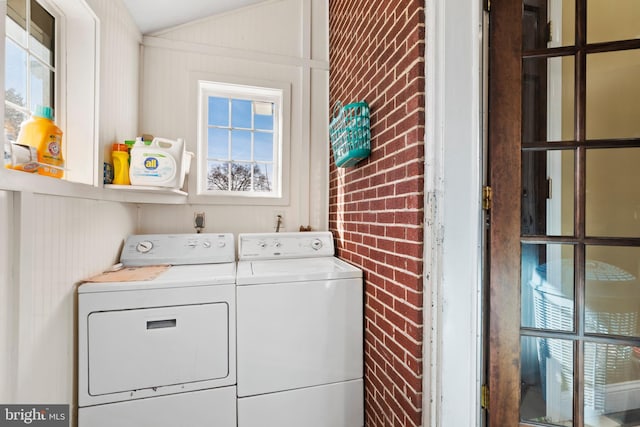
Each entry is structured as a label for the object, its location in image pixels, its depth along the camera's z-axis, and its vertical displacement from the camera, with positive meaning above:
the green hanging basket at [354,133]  1.54 +0.47
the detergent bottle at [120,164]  1.55 +0.28
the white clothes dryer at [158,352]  1.26 -0.67
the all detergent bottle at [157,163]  1.58 +0.29
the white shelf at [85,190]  0.90 +0.11
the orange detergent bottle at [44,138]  1.07 +0.30
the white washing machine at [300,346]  1.45 -0.74
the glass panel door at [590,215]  1.03 +0.00
